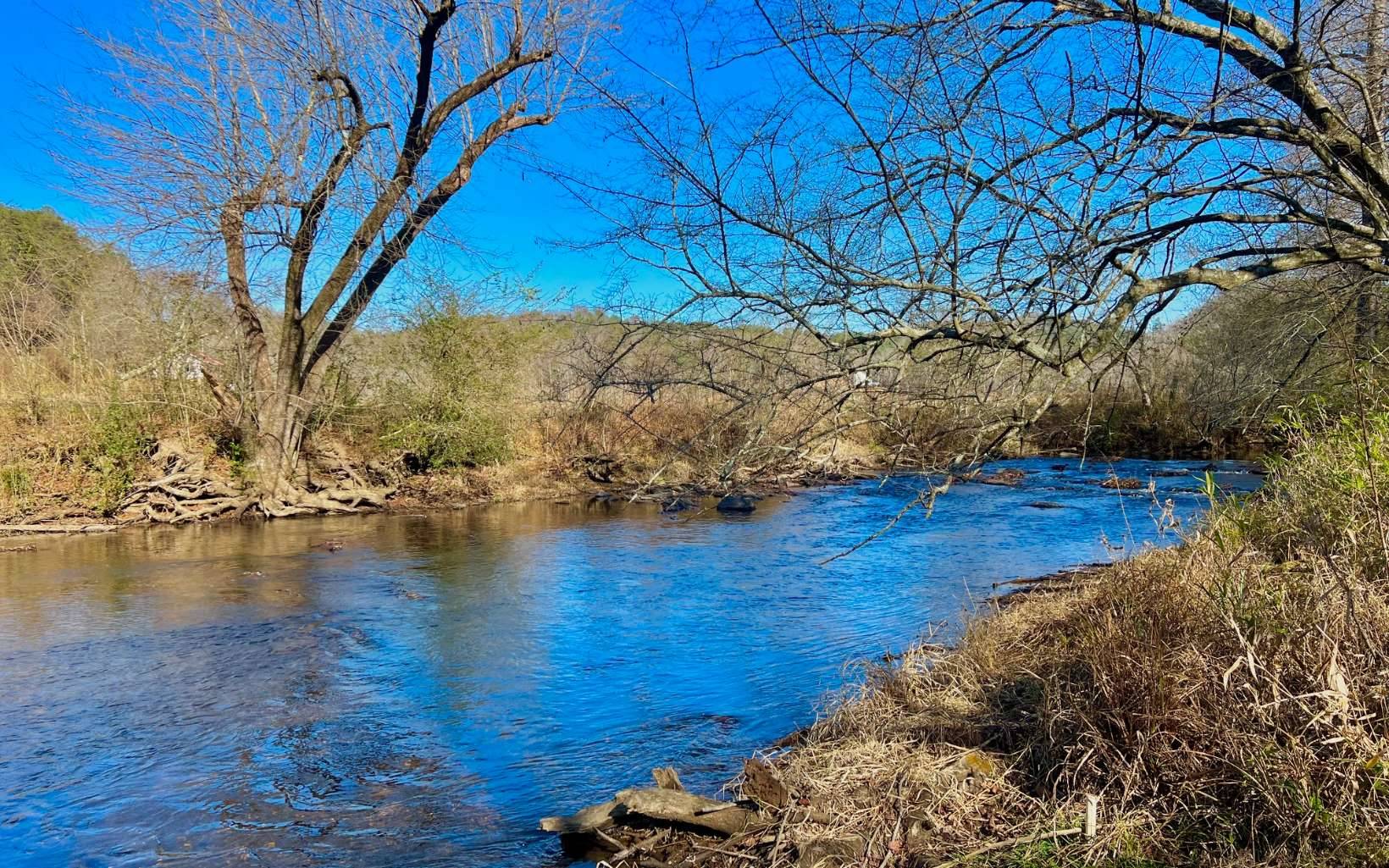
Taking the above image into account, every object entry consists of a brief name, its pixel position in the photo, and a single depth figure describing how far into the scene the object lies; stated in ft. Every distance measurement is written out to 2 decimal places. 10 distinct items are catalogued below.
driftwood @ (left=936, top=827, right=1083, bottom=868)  9.61
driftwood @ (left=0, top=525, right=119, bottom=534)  43.21
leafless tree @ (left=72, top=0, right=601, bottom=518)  42.50
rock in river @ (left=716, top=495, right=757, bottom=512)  52.11
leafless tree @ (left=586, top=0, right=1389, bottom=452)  11.58
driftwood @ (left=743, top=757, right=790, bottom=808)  11.64
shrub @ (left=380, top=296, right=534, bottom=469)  59.88
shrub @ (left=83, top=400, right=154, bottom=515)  47.01
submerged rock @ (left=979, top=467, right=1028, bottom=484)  57.72
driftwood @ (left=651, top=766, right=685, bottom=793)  12.92
